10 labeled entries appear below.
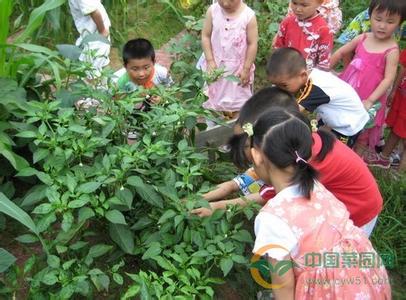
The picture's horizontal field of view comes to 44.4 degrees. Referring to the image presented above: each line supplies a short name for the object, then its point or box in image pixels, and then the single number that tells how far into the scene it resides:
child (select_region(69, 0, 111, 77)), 3.30
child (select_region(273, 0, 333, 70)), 3.06
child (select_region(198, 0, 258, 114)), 3.14
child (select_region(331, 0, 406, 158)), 2.85
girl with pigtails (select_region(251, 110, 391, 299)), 1.62
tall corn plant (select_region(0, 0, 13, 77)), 2.21
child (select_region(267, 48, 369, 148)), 2.39
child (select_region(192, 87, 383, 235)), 1.94
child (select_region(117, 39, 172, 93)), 2.83
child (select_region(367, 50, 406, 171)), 3.16
